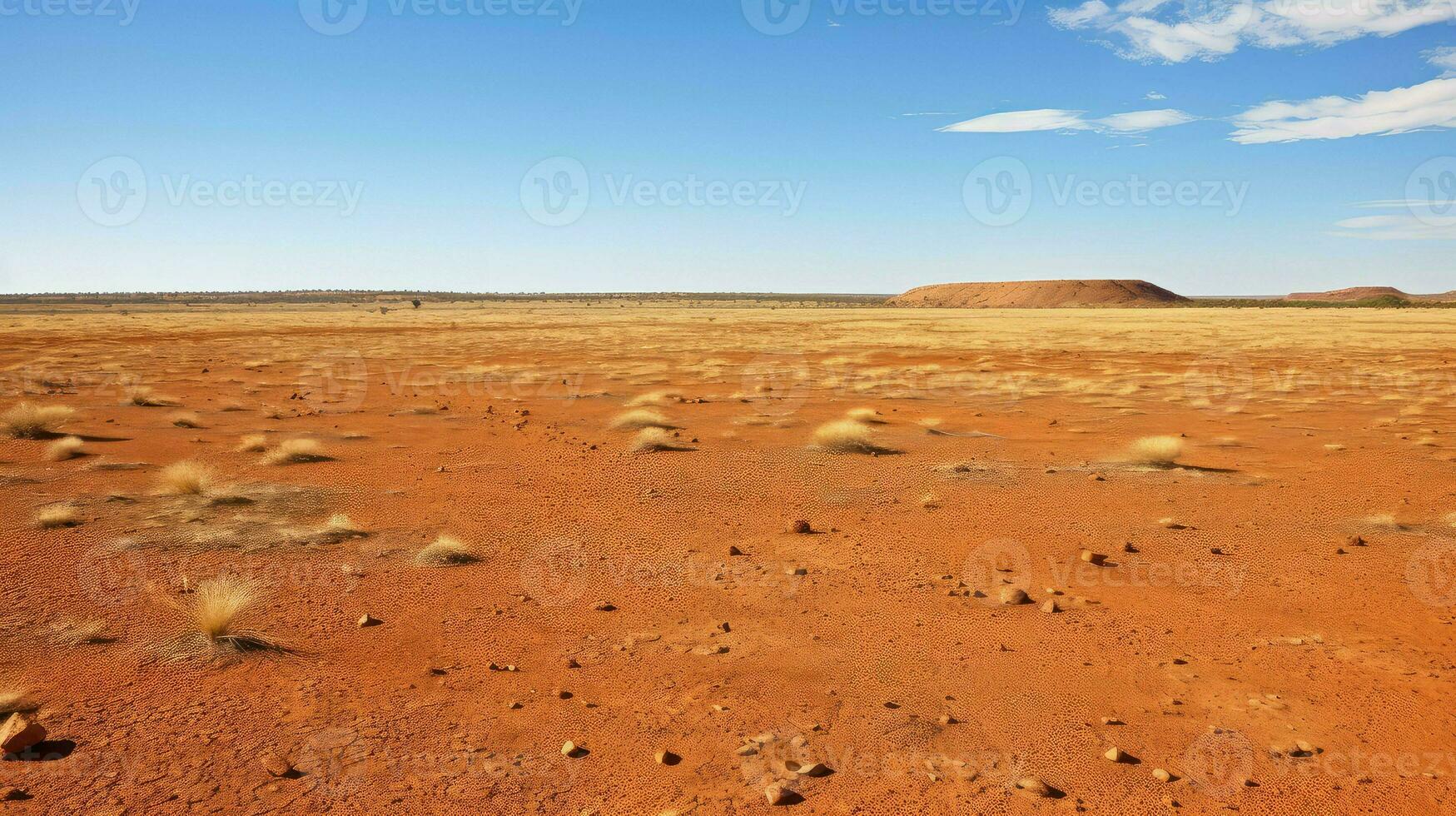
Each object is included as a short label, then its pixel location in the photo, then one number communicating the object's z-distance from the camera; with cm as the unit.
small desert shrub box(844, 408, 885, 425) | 1889
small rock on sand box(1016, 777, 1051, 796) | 482
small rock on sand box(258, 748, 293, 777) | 486
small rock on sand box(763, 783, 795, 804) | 472
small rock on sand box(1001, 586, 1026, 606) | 784
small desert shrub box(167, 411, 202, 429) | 1781
